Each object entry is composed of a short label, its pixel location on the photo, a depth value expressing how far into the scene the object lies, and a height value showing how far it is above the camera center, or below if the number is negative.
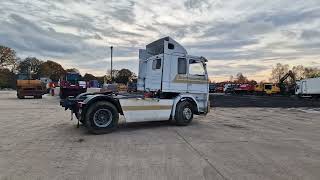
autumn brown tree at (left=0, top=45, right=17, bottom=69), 48.55 +7.05
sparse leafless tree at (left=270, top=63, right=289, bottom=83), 58.28 +5.22
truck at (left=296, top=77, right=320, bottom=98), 23.42 +0.09
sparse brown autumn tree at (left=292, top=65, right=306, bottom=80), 57.99 +5.65
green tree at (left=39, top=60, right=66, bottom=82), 58.81 +5.04
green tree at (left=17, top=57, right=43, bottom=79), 55.49 +6.15
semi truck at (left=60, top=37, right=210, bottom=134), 6.40 -0.37
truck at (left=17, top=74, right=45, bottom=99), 20.11 -0.42
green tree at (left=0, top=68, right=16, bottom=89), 49.08 +1.68
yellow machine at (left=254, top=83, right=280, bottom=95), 32.24 -0.16
